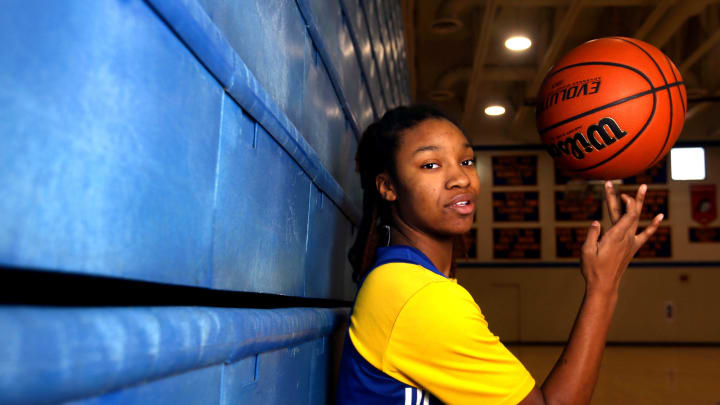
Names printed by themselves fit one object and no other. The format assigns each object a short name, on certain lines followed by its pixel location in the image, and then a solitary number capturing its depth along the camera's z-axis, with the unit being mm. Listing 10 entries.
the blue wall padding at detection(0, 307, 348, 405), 370
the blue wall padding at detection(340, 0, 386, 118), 2006
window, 8992
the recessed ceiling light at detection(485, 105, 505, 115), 7820
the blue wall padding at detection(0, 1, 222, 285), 400
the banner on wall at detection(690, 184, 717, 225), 8966
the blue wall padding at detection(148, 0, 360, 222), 646
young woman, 1036
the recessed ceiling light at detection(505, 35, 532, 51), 5619
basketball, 1652
